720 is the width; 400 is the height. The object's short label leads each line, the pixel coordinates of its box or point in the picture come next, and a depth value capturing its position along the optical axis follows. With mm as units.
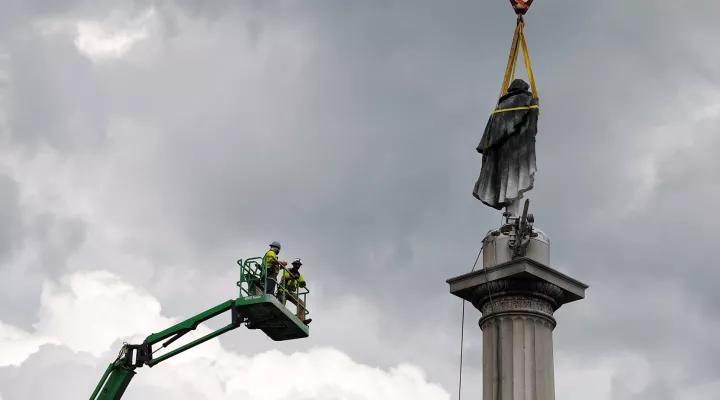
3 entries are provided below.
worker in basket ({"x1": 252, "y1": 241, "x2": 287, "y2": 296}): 36781
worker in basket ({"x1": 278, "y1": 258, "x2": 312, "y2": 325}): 37531
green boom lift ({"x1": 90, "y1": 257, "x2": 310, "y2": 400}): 37219
